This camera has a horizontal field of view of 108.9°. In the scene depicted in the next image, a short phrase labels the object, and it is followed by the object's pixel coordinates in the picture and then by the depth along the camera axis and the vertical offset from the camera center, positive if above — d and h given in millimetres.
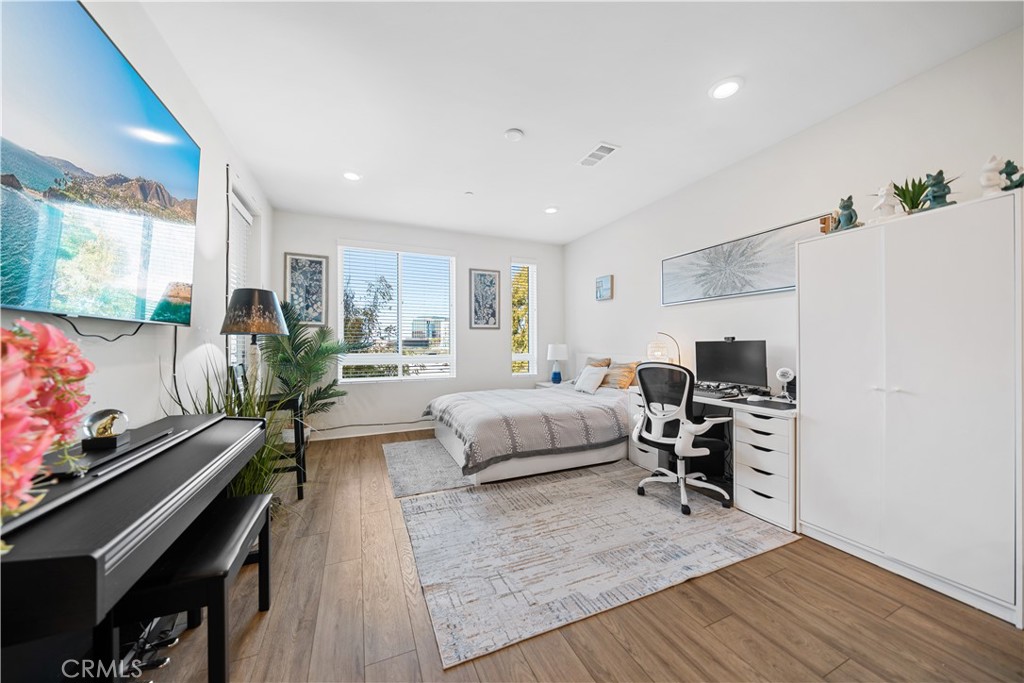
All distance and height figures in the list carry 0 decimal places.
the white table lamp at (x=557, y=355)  5301 -146
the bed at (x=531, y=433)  2961 -767
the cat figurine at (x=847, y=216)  2109 +752
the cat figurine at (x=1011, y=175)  1582 +757
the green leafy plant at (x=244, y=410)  2016 -392
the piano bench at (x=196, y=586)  1049 -720
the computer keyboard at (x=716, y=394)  2824 -386
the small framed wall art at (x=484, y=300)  5242 +657
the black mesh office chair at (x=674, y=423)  2518 -556
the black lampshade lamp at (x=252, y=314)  2246 +193
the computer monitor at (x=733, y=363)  2775 -142
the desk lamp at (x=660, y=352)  3799 -72
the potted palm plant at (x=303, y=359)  3539 -144
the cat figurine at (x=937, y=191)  1763 +752
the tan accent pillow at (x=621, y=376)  4164 -358
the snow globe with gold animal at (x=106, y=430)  1177 -283
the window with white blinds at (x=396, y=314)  4676 +413
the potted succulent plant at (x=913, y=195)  1911 +794
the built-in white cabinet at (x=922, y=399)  1559 -265
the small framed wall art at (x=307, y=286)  4355 +714
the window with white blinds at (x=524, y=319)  5617 +405
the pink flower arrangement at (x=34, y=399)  542 -98
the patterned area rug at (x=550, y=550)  1596 -1160
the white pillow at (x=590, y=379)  4261 -408
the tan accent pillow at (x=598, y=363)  4625 -227
